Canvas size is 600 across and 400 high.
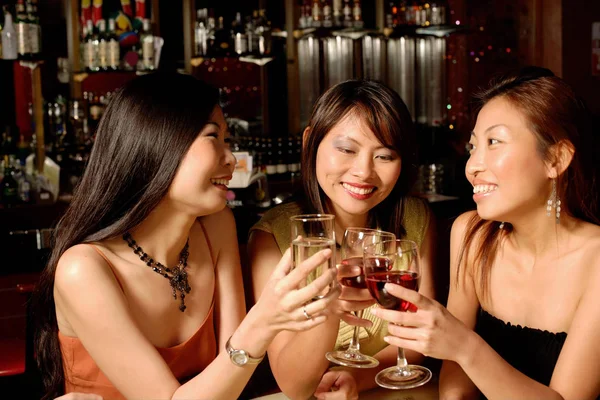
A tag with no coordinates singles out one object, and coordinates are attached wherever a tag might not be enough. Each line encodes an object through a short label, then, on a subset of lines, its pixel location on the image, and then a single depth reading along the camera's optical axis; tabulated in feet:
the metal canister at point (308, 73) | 20.33
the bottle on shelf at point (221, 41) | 19.22
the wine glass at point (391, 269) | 5.34
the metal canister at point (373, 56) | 20.92
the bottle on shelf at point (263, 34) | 19.43
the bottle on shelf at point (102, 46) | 17.65
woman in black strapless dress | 6.17
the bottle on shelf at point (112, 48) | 17.66
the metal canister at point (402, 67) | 21.22
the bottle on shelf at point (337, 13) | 20.07
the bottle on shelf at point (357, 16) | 20.27
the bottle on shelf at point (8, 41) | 16.58
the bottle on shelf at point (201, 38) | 19.22
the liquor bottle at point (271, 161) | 19.26
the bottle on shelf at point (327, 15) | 19.97
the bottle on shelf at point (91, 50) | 17.62
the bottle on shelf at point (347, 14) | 20.17
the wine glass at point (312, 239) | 5.15
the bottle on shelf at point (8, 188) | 16.69
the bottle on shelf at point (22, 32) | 16.77
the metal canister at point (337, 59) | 20.51
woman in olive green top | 7.50
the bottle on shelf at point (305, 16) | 19.99
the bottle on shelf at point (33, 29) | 16.99
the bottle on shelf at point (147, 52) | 18.04
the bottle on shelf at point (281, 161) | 19.38
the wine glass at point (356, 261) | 5.74
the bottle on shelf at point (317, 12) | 20.06
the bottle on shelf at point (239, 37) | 19.19
